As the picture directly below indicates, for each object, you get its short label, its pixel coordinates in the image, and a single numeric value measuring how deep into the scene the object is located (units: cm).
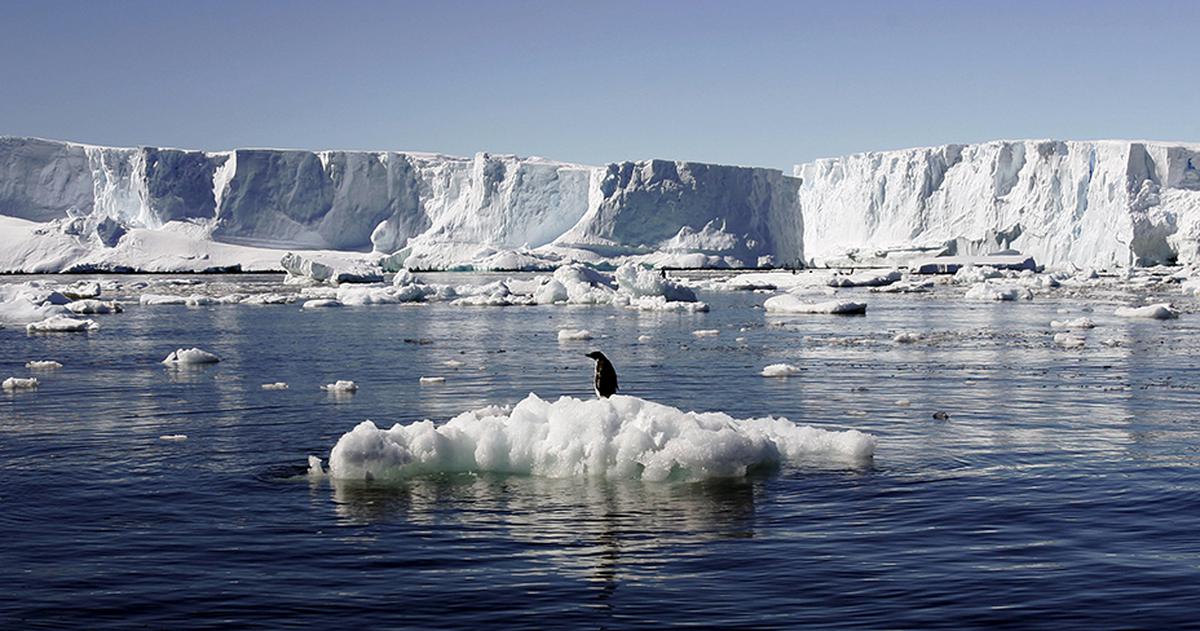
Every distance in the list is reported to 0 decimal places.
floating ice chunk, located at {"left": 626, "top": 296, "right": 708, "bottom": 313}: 3938
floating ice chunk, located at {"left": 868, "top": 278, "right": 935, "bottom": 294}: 5441
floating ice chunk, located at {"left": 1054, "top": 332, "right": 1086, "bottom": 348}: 2434
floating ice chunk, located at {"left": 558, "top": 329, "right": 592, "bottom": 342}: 2705
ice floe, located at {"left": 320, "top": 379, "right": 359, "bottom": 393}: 1738
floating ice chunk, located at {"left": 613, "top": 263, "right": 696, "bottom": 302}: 4388
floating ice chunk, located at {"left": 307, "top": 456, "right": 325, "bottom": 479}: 1061
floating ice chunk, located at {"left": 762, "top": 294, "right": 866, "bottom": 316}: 3653
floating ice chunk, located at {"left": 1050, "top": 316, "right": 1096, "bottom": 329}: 2906
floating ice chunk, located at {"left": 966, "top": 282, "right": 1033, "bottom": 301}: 4500
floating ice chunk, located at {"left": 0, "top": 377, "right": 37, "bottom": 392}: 1794
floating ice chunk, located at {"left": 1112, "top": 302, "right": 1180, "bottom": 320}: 3195
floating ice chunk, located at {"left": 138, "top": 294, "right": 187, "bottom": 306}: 4847
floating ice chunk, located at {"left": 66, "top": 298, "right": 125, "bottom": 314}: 3881
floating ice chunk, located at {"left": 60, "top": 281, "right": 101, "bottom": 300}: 5109
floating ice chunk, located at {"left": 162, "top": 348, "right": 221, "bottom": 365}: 2164
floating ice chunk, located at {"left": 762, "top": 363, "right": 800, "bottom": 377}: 1900
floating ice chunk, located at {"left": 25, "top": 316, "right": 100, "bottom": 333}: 3097
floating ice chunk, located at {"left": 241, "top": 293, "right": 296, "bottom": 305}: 4774
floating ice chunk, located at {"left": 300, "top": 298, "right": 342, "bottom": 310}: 4349
